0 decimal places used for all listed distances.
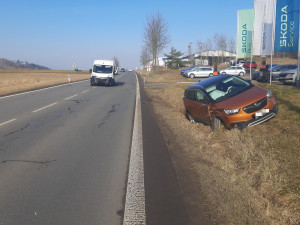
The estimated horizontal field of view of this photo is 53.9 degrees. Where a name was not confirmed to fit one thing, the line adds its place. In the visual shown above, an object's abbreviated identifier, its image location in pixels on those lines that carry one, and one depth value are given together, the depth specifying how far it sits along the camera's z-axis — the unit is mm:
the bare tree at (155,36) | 46062
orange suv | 7941
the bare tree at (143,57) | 94525
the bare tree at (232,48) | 70862
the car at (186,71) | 42297
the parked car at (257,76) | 23938
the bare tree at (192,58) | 75188
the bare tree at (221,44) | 68750
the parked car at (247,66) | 46469
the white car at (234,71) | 39003
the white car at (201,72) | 41531
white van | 28922
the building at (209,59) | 84250
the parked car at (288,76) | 18961
